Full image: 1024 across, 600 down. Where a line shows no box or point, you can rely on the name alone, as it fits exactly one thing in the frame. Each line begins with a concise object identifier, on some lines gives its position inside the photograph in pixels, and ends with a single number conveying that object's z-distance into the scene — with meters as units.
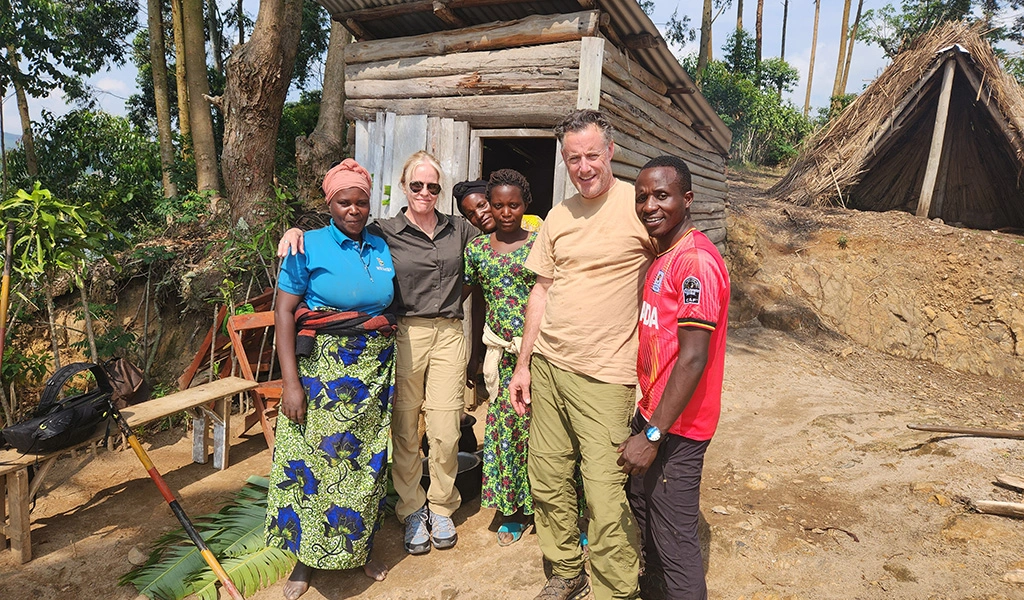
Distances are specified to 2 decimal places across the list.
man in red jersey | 1.84
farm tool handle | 2.54
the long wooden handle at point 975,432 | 3.76
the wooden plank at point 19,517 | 2.96
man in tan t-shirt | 2.16
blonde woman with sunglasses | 2.79
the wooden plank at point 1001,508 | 2.84
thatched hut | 9.42
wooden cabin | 4.41
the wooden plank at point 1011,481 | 3.05
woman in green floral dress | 2.82
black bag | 2.96
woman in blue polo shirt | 2.42
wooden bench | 2.96
